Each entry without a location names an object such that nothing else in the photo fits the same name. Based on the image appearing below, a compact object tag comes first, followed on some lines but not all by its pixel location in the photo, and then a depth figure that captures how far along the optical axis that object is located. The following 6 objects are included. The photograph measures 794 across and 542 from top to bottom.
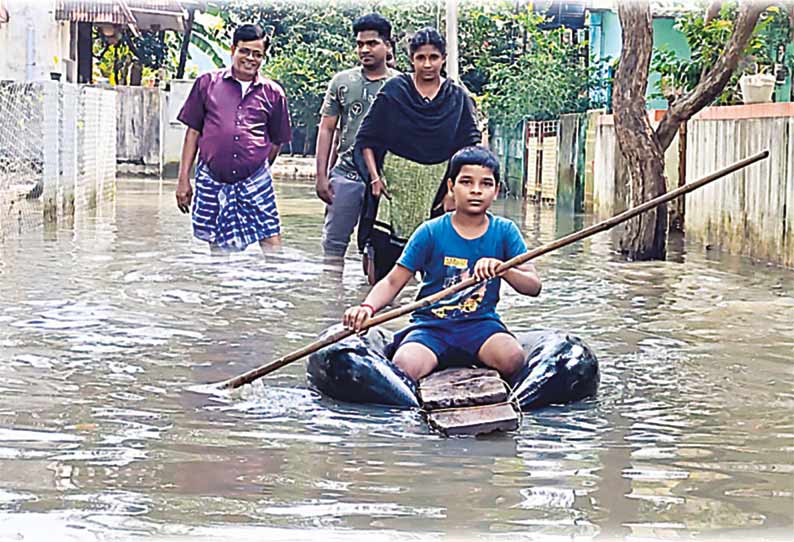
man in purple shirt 9.68
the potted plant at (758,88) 14.59
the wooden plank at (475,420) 5.77
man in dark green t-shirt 9.67
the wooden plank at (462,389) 5.94
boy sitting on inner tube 6.53
